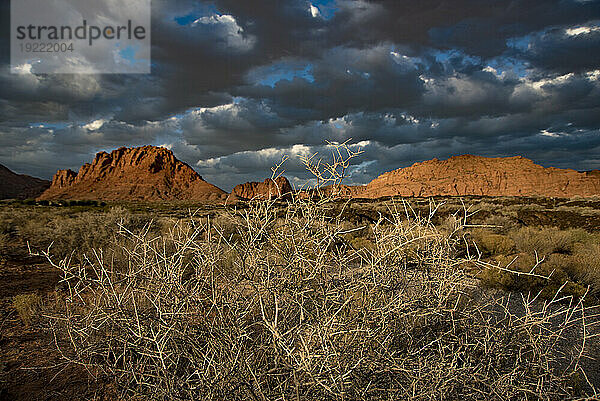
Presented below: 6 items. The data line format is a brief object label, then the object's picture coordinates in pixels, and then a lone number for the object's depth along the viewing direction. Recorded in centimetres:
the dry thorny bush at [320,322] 221
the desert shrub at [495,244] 1156
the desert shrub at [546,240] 1135
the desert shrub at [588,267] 788
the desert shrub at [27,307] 573
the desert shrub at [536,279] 734
